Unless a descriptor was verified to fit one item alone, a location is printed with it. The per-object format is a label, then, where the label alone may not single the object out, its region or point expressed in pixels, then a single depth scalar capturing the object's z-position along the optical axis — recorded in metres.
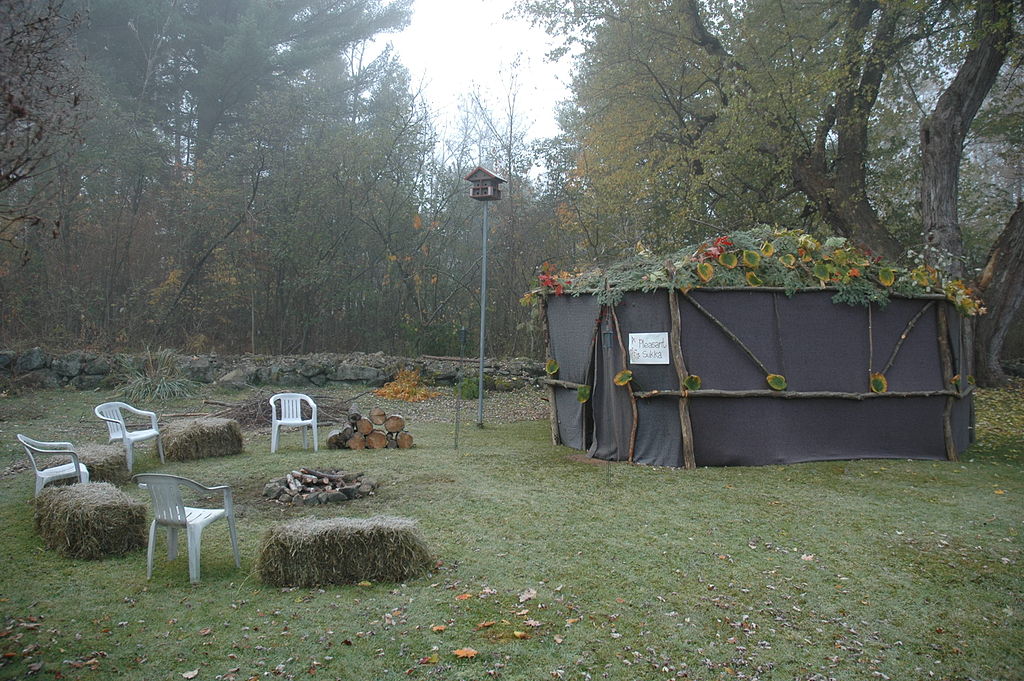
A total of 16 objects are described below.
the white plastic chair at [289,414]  7.23
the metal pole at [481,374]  8.48
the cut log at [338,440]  7.64
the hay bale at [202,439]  6.88
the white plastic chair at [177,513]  3.57
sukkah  6.60
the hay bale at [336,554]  3.57
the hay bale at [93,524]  4.01
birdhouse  8.49
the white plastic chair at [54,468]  4.92
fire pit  5.21
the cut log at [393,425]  7.72
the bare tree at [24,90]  2.69
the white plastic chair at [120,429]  6.17
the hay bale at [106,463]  5.46
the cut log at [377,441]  7.62
